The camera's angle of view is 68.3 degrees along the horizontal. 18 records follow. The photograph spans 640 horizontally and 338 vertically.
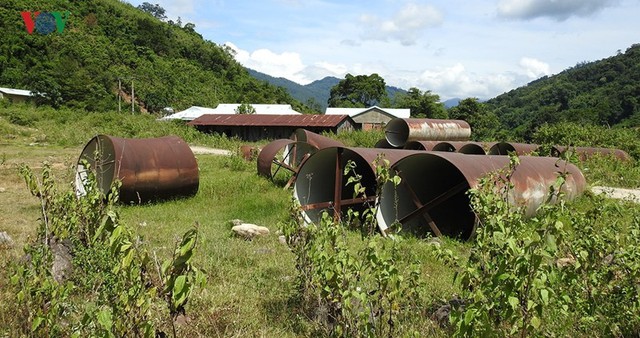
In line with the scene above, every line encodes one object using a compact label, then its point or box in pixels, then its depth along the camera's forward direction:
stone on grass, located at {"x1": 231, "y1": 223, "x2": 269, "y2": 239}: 6.85
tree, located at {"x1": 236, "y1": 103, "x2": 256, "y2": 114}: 47.41
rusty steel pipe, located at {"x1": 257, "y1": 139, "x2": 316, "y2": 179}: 12.43
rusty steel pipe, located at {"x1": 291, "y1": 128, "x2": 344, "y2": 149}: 13.65
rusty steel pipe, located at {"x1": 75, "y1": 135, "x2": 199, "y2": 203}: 9.11
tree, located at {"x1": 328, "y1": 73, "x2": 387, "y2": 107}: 75.31
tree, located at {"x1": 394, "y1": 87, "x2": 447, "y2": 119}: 58.45
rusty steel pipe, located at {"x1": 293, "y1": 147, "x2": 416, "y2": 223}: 8.08
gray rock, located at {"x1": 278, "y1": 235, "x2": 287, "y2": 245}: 6.73
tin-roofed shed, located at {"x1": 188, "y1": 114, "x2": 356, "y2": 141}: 33.69
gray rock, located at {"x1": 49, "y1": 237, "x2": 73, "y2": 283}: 4.62
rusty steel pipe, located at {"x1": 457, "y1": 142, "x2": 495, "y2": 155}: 15.47
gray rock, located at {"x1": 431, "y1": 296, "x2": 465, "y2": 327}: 3.94
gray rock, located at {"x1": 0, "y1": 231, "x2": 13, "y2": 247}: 5.72
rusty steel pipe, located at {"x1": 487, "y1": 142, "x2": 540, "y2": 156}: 16.53
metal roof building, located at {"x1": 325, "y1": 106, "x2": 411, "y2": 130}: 45.81
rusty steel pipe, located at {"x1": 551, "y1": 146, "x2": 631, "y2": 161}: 16.58
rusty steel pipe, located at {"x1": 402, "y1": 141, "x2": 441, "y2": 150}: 16.31
